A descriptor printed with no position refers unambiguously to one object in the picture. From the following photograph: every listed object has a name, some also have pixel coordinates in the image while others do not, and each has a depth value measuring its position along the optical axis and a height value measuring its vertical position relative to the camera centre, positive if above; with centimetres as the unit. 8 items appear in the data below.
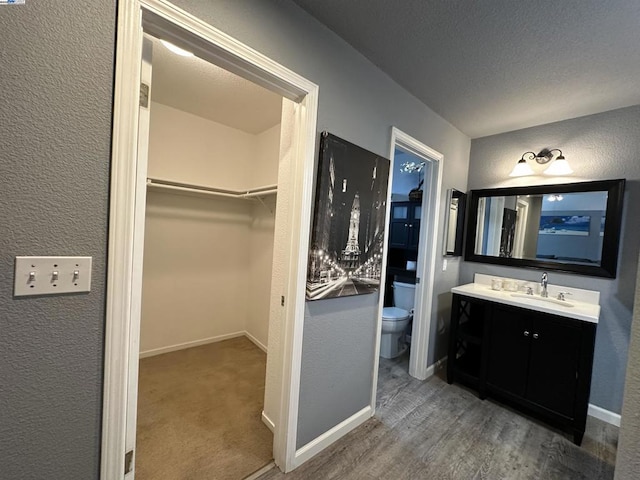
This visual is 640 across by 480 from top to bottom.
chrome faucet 228 -33
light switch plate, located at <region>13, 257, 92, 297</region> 75 -19
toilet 280 -95
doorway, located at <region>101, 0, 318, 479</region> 85 +15
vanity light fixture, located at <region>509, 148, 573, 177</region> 219 +73
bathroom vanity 178 -79
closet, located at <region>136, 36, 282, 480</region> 173 -48
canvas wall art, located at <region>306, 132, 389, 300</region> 145 +8
